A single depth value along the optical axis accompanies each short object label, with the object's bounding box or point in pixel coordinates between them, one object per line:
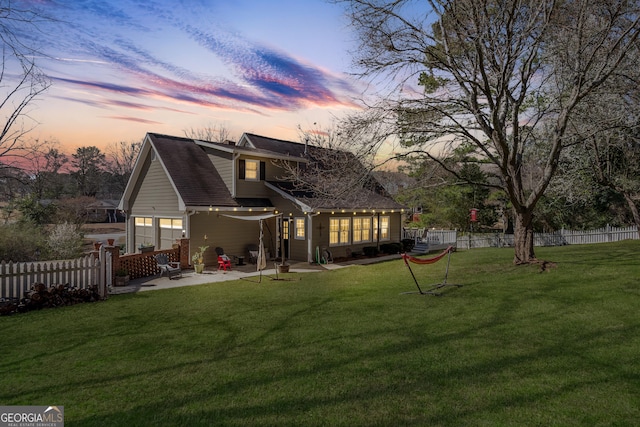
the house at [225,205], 17.69
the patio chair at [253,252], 18.54
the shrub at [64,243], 19.99
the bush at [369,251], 21.42
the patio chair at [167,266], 14.60
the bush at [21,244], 16.95
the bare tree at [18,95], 6.91
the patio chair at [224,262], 16.49
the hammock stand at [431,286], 9.20
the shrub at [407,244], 23.95
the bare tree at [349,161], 11.38
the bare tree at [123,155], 60.72
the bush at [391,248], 22.55
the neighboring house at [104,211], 54.84
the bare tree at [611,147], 13.36
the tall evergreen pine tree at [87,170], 64.62
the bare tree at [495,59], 10.41
